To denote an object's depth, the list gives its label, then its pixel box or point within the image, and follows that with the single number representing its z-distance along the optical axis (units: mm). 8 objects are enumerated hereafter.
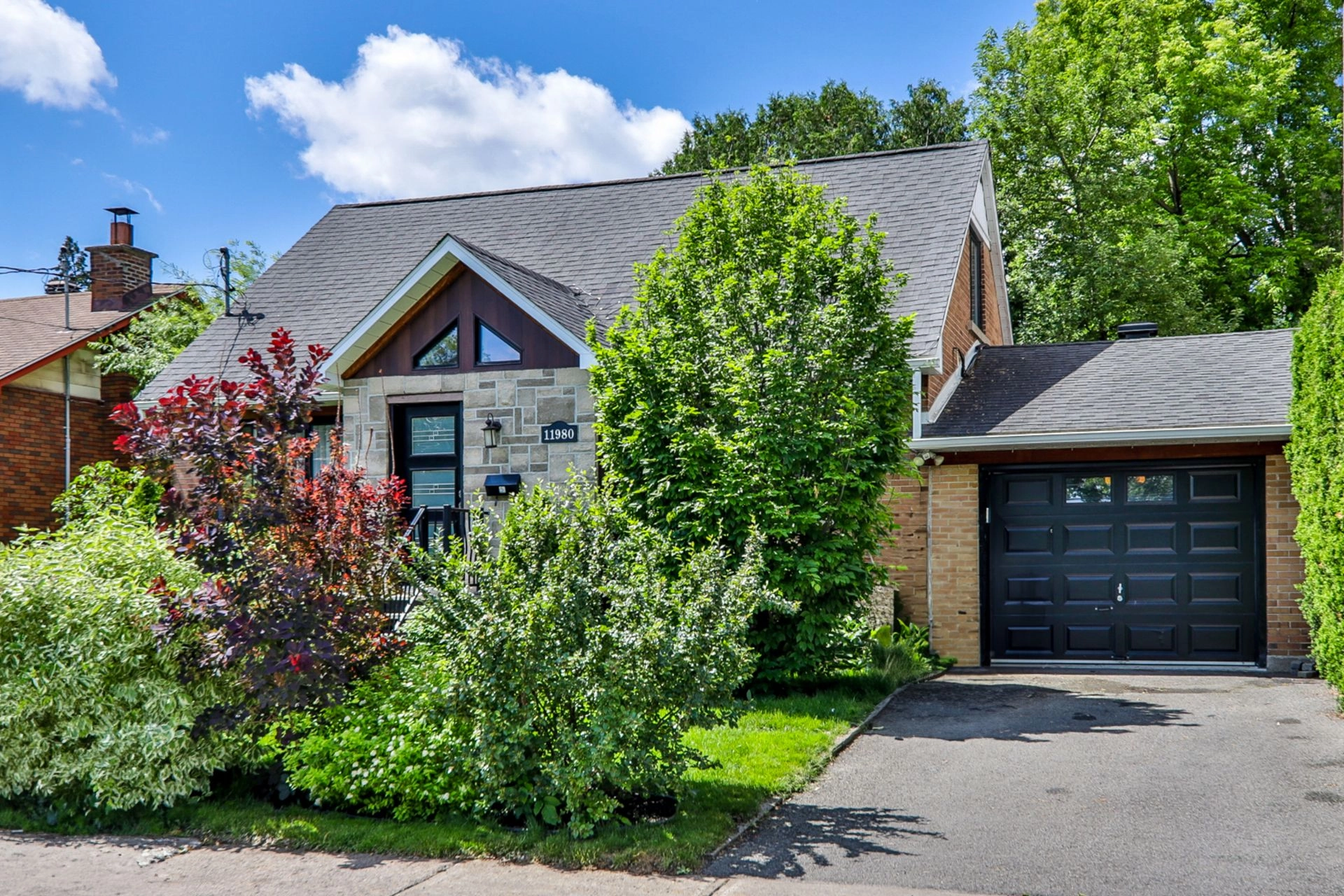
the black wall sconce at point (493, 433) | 12250
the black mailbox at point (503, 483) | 12148
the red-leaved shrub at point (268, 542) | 6473
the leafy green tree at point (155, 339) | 17953
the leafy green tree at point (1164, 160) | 22078
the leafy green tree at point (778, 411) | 9297
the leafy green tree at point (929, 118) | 30359
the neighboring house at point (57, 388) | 16859
